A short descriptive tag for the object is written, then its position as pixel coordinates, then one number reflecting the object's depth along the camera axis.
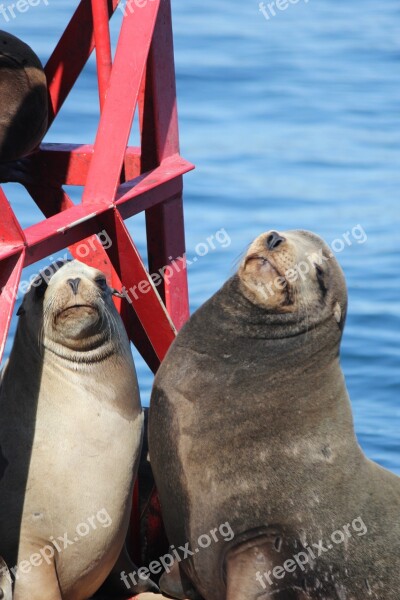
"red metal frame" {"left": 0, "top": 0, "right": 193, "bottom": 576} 10.83
